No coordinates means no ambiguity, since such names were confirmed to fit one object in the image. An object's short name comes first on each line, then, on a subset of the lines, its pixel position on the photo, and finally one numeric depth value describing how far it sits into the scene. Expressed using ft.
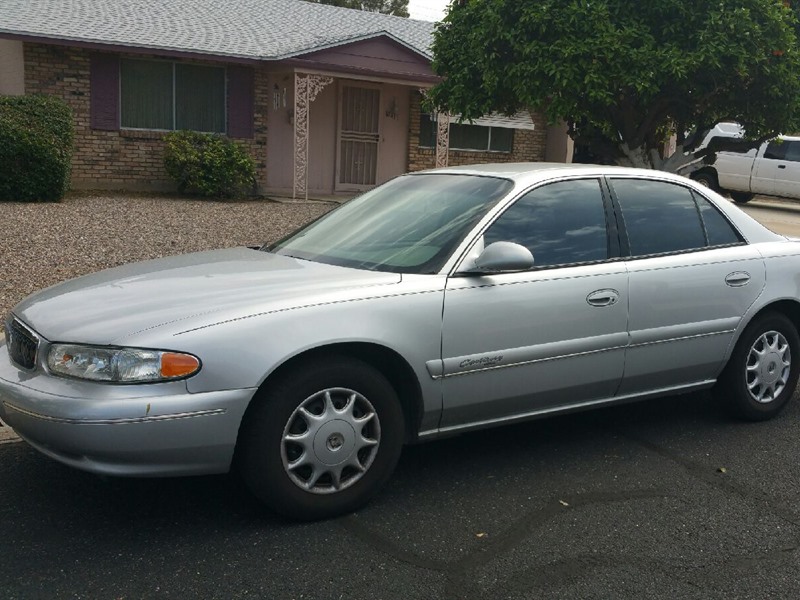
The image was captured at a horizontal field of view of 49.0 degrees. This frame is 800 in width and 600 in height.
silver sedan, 11.14
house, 50.16
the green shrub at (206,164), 50.49
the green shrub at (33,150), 40.88
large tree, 34.04
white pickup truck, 64.90
